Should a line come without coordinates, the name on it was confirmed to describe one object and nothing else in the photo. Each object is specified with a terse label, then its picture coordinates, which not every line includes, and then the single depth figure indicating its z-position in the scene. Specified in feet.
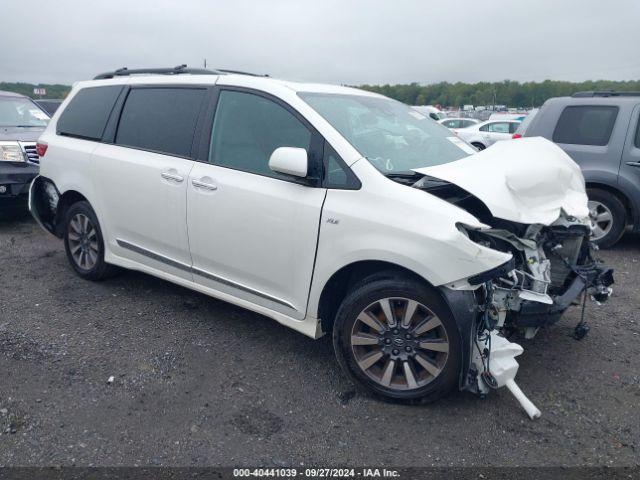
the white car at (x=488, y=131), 53.62
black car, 23.79
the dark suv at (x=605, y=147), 20.79
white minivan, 9.97
